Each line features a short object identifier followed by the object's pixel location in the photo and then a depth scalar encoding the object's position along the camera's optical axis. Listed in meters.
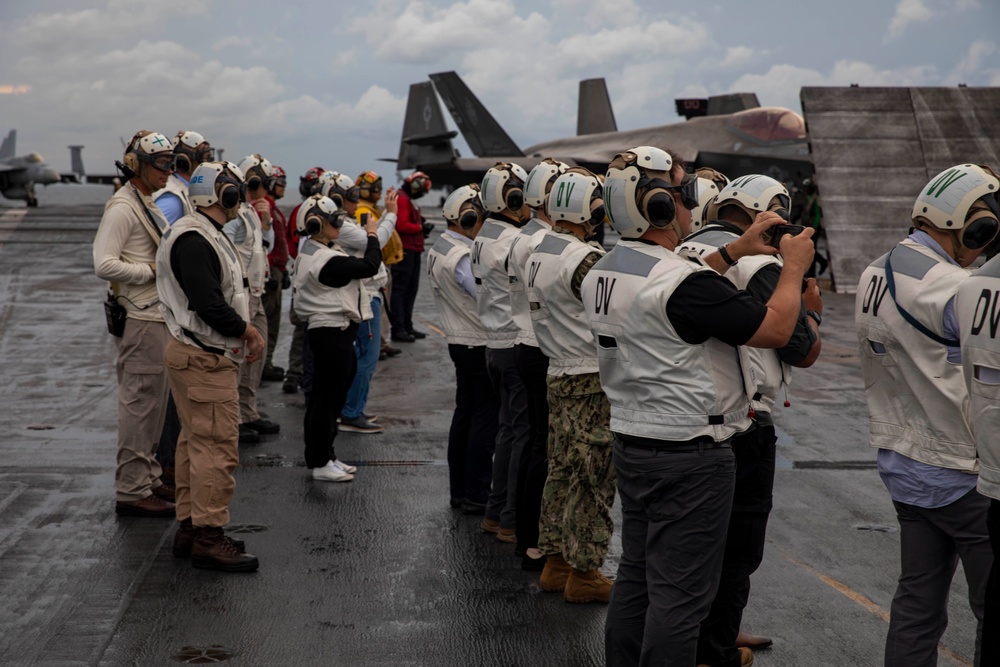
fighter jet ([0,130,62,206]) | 59.59
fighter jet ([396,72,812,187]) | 32.53
